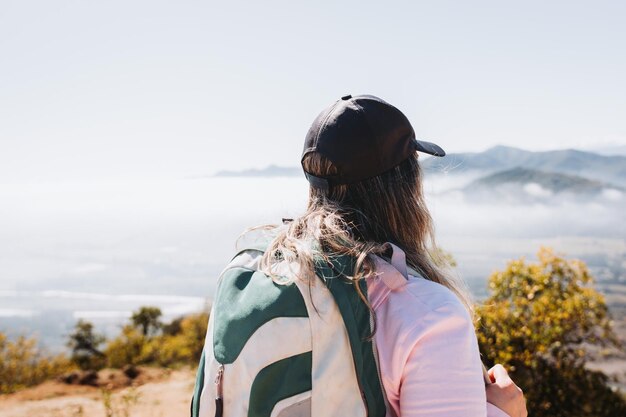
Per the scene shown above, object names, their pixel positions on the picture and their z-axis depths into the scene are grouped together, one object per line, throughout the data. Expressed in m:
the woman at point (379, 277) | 1.20
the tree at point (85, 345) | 12.55
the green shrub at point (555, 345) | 5.14
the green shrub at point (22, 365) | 9.52
